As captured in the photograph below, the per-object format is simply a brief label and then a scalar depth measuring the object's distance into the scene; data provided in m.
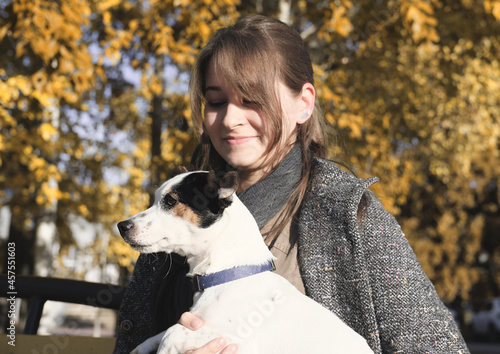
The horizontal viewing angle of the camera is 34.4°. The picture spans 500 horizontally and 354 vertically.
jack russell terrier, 1.03
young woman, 1.05
